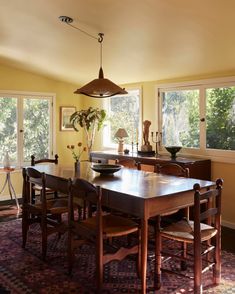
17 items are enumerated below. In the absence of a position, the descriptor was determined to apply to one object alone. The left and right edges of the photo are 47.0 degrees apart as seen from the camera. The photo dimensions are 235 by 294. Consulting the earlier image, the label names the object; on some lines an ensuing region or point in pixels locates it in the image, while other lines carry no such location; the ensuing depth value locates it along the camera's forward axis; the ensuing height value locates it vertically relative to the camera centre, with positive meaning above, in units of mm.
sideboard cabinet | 3470 -322
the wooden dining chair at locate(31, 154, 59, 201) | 3688 -696
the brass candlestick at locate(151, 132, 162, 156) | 4342 -20
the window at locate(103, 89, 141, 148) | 4704 +392
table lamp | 4448 +59
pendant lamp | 2805 +512
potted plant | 4944 +356
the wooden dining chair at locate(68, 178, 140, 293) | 2146 -768
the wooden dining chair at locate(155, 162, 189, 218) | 2852 -348
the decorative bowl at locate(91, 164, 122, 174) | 2830 -329
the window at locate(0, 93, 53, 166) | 4859 +213
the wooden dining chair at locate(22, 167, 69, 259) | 2735 -753
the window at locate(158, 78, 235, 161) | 3592 +313
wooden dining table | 2012 -434
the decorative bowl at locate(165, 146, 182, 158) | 3779 -169
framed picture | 5342 +404
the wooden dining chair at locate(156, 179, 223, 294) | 2017 -754
